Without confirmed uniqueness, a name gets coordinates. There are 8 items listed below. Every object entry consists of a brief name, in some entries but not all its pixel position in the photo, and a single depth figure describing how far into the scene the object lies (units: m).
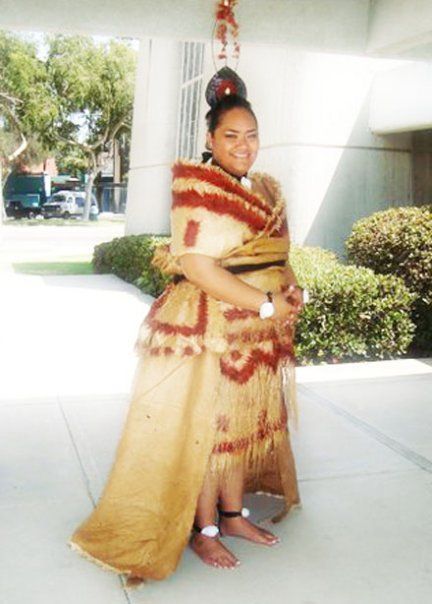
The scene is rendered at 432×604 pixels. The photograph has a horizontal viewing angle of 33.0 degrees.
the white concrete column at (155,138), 15.30
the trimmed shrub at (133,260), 11.19
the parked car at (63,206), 45.66
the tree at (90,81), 35.56
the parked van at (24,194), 46.44
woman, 2.88
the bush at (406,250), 7.41
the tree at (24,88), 35.28
